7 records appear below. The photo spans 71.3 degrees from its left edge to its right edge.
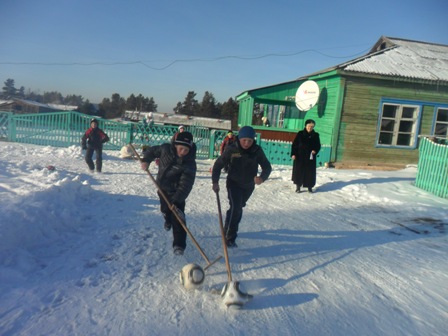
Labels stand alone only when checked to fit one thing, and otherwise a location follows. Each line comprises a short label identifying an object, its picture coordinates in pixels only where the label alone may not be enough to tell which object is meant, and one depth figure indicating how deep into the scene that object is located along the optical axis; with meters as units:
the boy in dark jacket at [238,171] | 4.05
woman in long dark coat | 7.61
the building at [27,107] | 55.47
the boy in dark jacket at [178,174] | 3.66
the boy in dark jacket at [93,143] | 9.17
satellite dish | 12.85
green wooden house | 11.88
